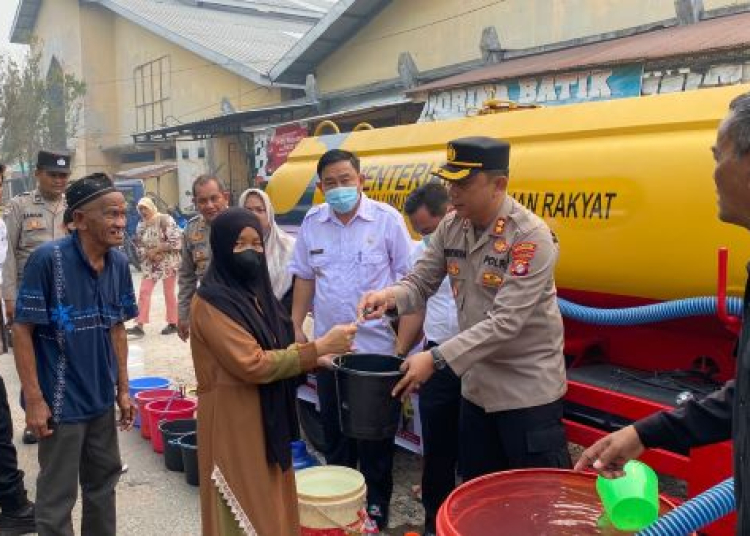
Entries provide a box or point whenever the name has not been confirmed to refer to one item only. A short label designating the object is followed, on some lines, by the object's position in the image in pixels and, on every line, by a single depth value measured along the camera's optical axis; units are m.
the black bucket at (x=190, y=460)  4.30
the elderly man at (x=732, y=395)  1.38
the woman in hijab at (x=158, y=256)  9.09
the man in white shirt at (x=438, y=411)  3.49
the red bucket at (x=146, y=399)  5.11
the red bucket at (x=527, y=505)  2.03
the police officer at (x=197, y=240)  4.75
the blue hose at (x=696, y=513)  1.76
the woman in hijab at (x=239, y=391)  2.53
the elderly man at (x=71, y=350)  2.90
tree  29.72
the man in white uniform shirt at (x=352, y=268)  3.67
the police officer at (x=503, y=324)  2.59
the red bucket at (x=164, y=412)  4.86
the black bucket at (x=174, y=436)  4.54
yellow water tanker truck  3.02
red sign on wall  15.34
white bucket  3.07
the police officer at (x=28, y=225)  4.95
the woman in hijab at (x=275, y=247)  4.47
